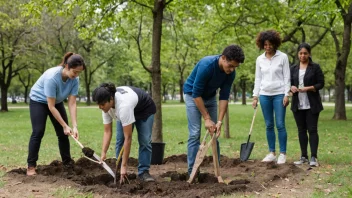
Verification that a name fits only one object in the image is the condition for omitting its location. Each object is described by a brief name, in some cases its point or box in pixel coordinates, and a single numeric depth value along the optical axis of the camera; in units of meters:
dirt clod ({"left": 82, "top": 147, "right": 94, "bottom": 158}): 5.25
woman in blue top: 5.41
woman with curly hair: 6.25
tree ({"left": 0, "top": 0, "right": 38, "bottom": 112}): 21.02
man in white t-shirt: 4.62
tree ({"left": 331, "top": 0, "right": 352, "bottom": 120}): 14.81
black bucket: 6.75
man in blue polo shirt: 4.73
